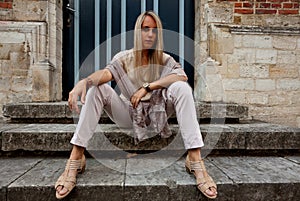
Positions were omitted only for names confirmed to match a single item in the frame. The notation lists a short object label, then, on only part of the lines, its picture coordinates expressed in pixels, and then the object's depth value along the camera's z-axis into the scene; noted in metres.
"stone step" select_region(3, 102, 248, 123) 2.56
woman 1.61
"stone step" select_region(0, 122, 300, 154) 2.01
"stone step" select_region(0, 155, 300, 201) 1.49
